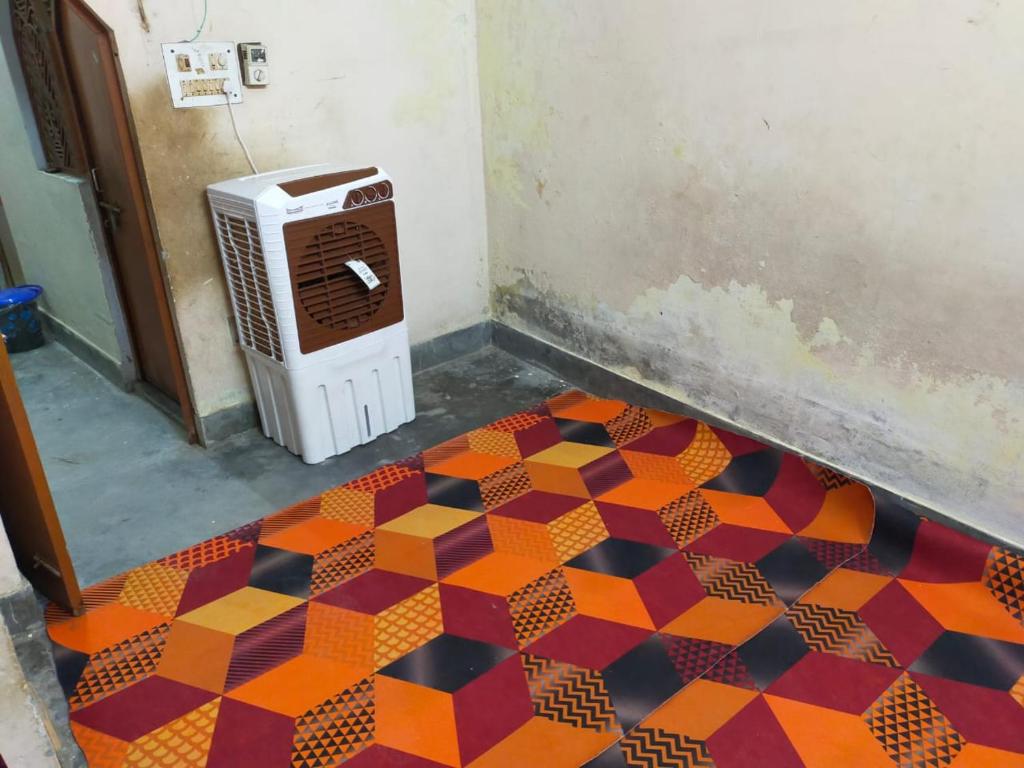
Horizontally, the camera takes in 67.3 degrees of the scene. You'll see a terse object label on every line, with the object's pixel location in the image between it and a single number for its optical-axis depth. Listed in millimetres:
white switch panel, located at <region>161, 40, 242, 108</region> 2207
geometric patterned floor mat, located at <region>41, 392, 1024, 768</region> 1529
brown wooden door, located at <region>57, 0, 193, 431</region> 2211
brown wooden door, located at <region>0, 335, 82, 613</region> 1637
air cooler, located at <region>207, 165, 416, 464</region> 2196
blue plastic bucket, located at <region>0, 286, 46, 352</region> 3311
